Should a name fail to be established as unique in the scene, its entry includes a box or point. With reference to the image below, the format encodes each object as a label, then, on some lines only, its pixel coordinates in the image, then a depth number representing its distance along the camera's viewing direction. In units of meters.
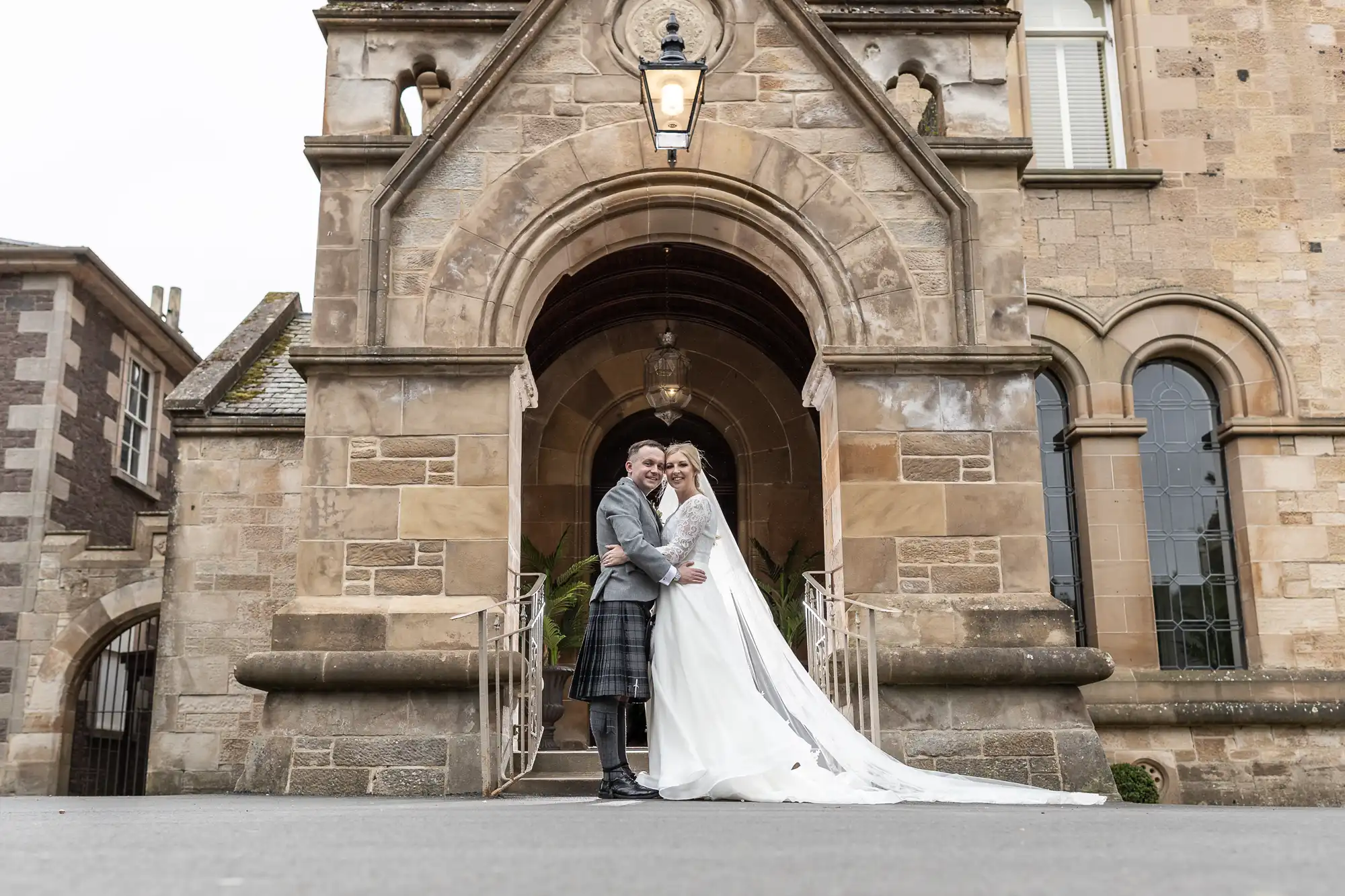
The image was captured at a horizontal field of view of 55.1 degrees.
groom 6.55
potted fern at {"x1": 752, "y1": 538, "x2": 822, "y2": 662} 11.38
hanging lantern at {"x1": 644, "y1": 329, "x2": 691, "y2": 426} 11.91
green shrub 10.38
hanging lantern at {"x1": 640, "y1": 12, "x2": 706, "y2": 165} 8.54
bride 6.32
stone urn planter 10.35
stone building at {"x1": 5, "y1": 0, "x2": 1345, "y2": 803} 8.33
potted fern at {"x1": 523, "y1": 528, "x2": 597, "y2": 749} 10.50
